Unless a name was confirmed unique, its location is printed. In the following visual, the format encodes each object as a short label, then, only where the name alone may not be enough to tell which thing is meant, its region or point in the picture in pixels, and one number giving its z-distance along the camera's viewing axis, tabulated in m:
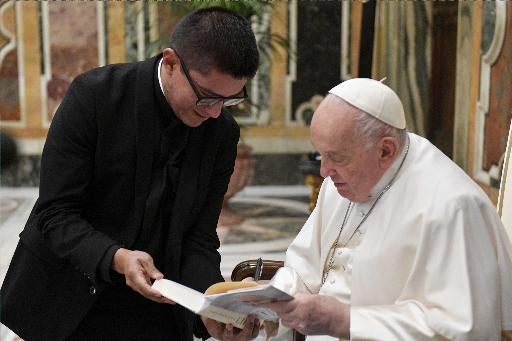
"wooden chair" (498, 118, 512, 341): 2.49
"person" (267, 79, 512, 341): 2.04
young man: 2.12
